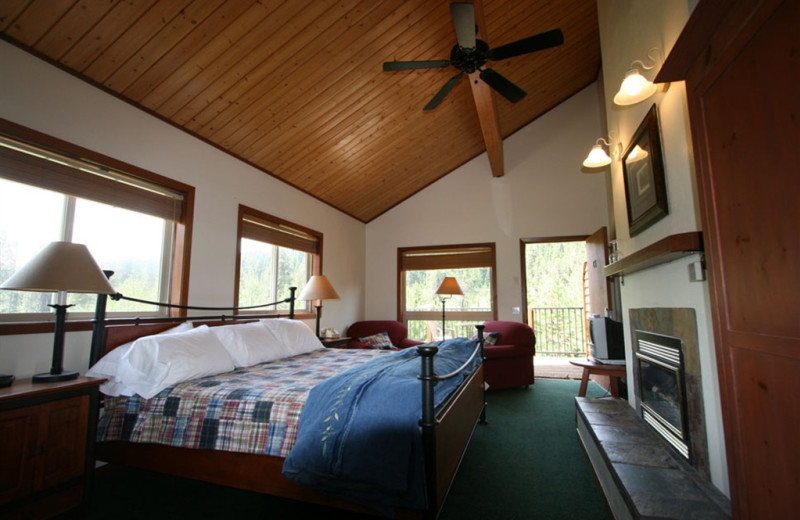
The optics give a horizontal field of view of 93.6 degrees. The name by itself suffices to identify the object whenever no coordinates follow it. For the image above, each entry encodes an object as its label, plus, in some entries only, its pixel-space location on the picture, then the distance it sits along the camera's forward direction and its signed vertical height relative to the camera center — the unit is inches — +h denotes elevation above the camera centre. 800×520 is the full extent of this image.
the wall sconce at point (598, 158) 118.2 +46.4
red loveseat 218.1 -14.1
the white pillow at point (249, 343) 107.7 -11.2
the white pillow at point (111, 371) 87.0 -15.2
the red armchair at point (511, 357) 175.5 -24.3
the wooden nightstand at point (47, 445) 66.3 -26.1
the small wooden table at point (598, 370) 125.3 -21.9
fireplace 72.2 -17.0
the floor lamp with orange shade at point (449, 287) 204.2 +10.1
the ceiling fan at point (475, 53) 99.4 +73.2
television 148.6 -13.9
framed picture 86.2 +32.3
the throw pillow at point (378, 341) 204.2 -19.1
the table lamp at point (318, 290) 164.4 +7.1
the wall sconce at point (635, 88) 82.0 +47.9
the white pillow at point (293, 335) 129.8 -10.4
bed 64.9 -25.0
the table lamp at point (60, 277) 72.7 +6.0
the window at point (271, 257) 153.9 +22.8
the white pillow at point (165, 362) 85.1 -13.2
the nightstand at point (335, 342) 174.7 -17.2
